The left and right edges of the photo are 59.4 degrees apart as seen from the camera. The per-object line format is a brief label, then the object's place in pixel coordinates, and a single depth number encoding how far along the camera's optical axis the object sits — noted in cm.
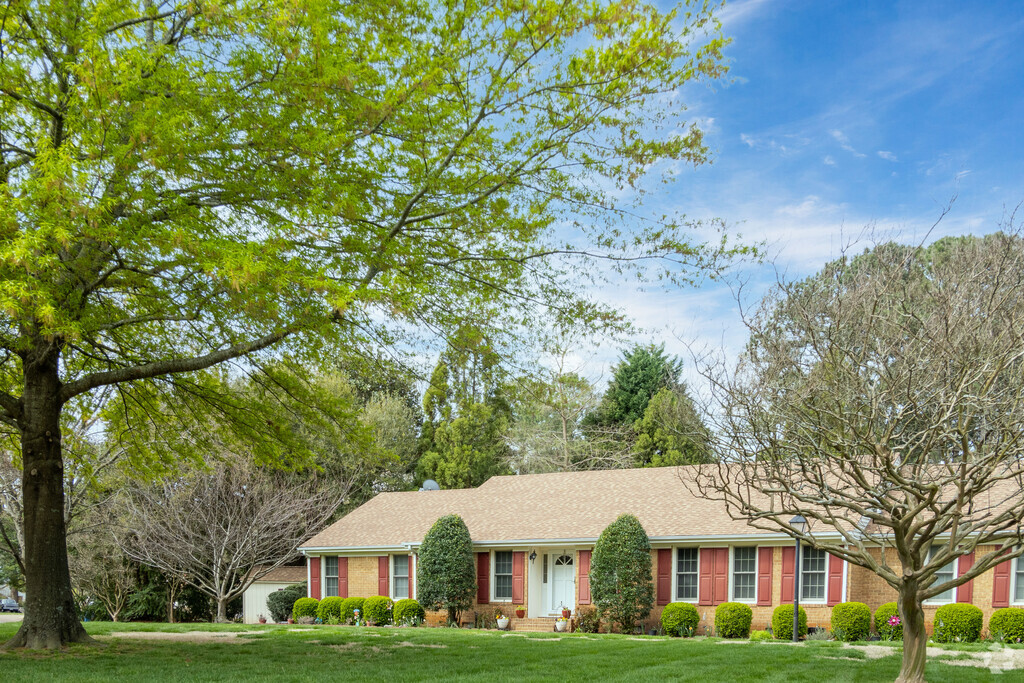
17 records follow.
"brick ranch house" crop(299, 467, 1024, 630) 2064
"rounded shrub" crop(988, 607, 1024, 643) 1839
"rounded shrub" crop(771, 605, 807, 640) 1984
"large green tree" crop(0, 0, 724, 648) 1075
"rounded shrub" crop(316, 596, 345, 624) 2581
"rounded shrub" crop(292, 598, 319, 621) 2658
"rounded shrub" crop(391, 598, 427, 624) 2431
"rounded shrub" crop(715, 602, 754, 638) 2069
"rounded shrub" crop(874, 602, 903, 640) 1906
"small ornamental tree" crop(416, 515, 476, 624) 2356
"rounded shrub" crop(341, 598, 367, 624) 2542
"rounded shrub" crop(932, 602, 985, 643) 1873
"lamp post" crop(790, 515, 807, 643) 1795
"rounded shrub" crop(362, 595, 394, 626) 2453
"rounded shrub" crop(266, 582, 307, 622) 2942
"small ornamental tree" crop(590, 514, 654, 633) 2133
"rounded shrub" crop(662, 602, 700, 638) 2105
